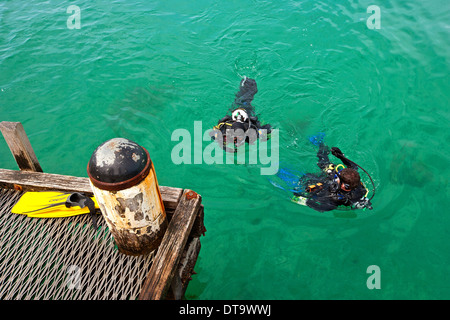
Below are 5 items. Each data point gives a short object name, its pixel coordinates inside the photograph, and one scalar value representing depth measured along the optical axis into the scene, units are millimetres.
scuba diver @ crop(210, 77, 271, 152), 6164
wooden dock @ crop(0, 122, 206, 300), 3172
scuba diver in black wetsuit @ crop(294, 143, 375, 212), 4746
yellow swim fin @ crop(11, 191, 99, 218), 3758
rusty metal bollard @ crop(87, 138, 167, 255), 2555
